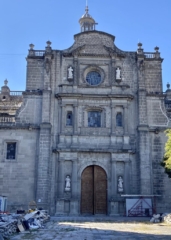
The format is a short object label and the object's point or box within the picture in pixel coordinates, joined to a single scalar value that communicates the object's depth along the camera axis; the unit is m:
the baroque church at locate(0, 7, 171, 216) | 26.12
